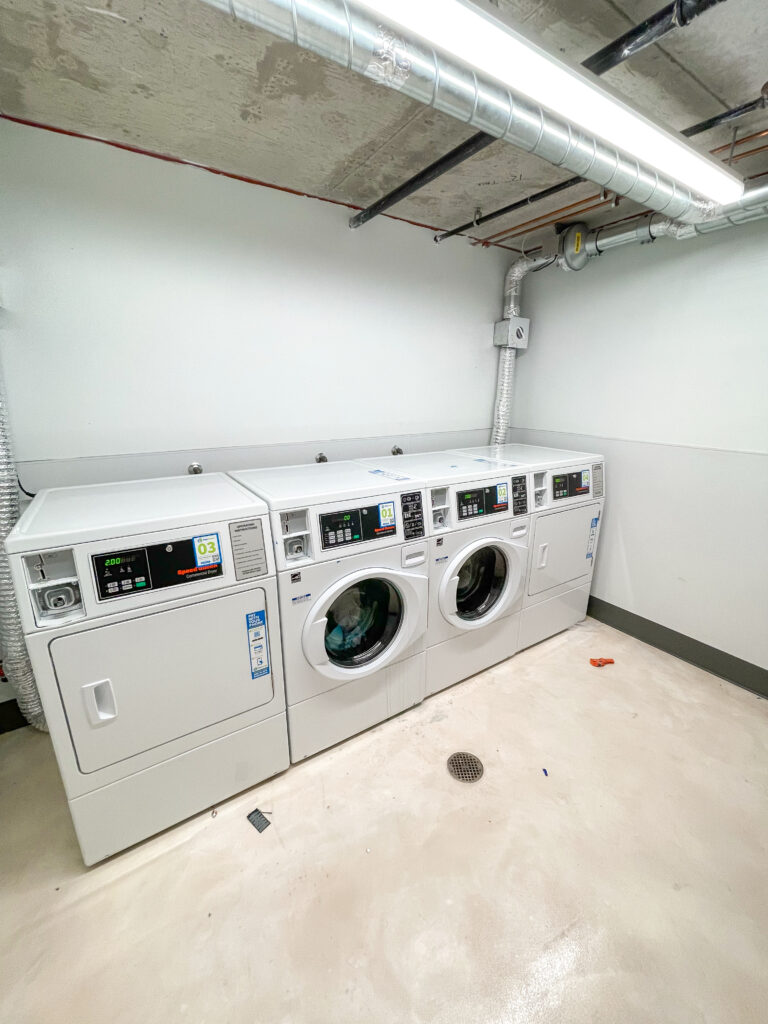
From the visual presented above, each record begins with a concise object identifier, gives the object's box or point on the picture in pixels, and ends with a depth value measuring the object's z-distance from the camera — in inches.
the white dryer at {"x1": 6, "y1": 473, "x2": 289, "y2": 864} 46.4
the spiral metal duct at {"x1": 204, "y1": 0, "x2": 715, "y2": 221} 34.9
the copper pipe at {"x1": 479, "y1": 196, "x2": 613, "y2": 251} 87.0
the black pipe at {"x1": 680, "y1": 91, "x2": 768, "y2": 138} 55.9
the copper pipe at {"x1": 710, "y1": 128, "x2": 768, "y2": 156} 65.1
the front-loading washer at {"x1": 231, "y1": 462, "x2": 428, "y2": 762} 61.1
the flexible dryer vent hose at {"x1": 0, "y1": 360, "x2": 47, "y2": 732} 60.2
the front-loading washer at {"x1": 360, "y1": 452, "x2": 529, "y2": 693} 75.9
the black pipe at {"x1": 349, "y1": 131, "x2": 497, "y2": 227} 60.7
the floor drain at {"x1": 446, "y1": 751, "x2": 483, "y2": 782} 68.2
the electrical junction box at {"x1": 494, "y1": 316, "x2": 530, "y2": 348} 113.0
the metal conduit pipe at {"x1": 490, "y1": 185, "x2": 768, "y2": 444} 71.2
